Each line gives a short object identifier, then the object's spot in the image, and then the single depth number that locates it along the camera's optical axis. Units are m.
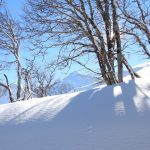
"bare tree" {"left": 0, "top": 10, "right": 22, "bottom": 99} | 18.17
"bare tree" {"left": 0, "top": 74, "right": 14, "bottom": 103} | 17.99
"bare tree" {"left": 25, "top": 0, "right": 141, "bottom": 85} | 10.66
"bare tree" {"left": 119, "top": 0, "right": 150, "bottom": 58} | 13.31
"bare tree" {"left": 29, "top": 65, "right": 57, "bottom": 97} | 34.82
